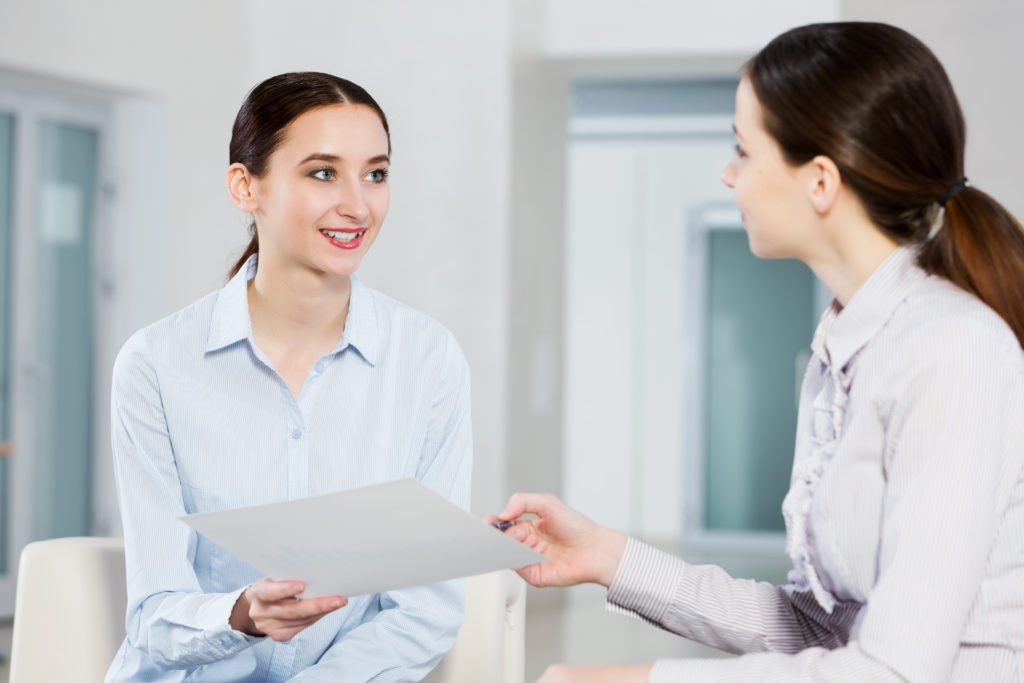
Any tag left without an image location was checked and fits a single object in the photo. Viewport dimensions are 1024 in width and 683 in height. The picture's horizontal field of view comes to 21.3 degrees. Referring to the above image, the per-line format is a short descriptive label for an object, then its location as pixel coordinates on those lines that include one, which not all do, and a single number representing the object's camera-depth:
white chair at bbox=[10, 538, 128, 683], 2.54
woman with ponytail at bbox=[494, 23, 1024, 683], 2.08
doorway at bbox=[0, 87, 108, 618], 6.65
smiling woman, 2.46
